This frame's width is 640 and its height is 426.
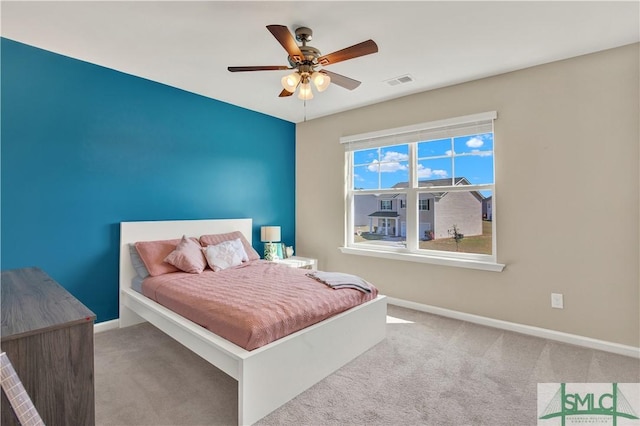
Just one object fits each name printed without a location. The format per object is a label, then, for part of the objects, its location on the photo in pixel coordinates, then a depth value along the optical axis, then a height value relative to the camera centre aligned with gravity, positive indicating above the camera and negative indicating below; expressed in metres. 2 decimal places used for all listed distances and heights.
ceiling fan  2.01 +1.06
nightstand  4.18 -0.65
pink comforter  1.91 -0.62
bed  1.78 -0.89
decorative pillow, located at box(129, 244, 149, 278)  3.11 -0.48
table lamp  4.22 -0.31
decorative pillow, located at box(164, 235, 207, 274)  3.10 -0.44
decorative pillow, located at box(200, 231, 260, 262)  3.59 -0.30
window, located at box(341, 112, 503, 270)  3.32 +0.27
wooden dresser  1.09 -0.52
